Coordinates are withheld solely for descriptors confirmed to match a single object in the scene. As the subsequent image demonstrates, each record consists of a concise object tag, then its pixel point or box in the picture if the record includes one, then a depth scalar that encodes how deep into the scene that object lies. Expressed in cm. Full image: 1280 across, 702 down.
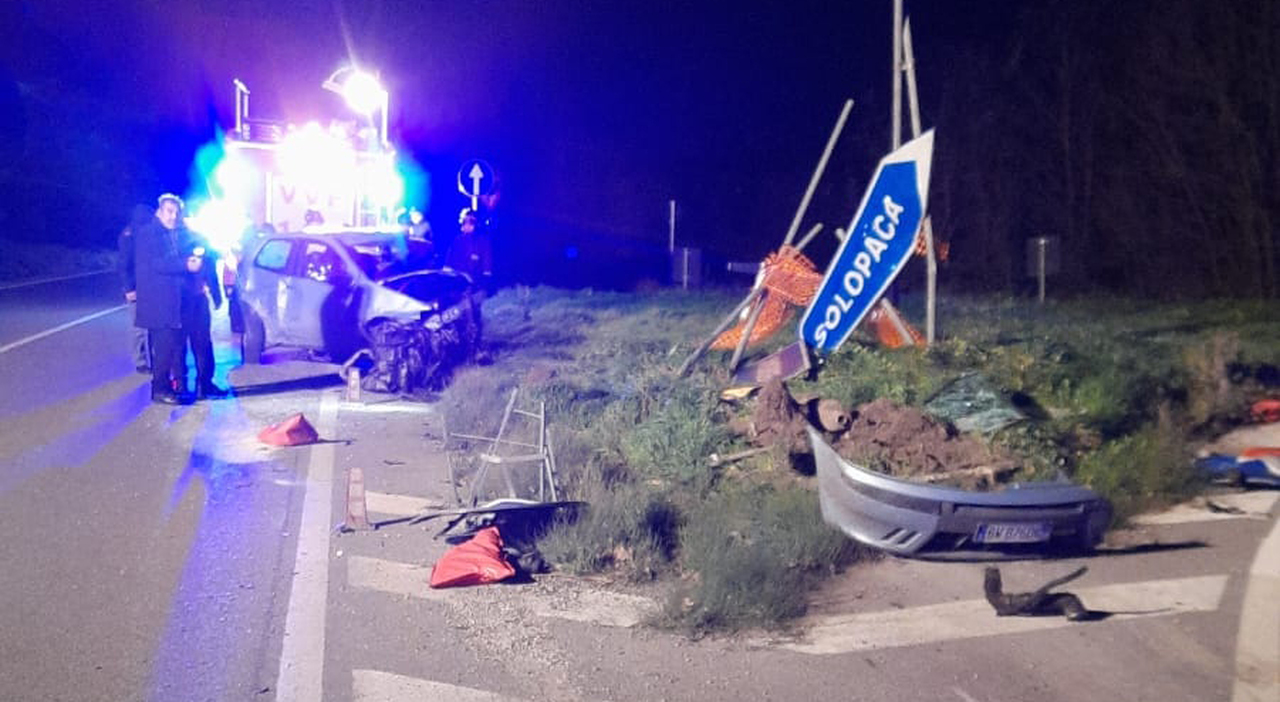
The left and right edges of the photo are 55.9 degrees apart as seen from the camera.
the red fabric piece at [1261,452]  823
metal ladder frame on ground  753
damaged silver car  1242
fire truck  1805
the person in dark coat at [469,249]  1864
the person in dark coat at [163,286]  1132
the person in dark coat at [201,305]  1152
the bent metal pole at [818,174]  1170
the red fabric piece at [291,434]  977
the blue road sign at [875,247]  1023
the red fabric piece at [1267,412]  942
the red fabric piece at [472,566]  639
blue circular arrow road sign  1947
